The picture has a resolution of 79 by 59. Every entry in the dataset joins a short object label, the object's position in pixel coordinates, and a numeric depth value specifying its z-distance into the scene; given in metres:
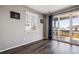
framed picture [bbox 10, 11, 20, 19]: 2.39
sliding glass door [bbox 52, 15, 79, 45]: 3.69
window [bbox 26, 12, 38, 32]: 3.30
